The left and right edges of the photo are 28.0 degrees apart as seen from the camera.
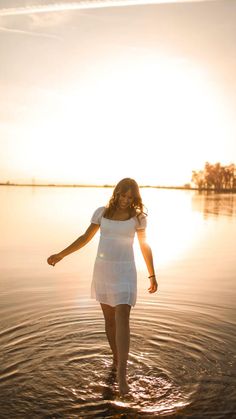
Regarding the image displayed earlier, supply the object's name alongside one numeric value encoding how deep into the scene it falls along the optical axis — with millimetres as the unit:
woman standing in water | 5586
